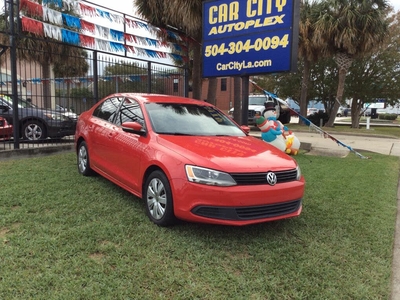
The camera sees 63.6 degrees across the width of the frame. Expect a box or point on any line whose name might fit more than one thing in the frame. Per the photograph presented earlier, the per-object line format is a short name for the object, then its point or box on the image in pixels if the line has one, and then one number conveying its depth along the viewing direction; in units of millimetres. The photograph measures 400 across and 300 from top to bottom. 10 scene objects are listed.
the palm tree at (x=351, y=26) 17406
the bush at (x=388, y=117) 44438
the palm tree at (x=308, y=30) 18516
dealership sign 6566
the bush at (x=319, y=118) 24419
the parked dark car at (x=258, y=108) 17766
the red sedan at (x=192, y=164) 3275
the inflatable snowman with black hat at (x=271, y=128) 8125
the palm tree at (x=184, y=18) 10859
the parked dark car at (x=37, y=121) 8633
